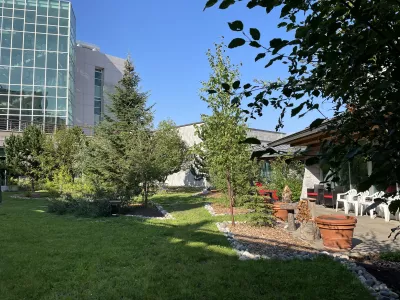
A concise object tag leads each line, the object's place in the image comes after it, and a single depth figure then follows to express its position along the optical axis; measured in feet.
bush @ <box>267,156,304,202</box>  53.01
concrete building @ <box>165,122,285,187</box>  105.40
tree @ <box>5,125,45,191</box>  76.18
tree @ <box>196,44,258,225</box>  29.43
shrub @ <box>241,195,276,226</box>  28.53
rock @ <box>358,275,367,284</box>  14.92
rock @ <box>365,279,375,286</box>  14.64
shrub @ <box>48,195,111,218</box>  37.60
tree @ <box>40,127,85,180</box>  69.97
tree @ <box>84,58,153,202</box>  40.47
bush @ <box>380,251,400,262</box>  18.44
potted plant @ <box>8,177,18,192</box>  83.41
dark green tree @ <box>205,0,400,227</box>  4.46
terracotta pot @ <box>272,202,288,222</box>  33.40
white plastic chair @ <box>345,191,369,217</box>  35.01
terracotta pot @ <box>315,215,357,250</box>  20.76
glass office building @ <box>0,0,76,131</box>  119.34
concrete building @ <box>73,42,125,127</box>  148.66
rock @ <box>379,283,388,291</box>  13.97
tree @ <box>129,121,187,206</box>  39.09
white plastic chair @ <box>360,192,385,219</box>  33.06
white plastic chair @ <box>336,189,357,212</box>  36.96
